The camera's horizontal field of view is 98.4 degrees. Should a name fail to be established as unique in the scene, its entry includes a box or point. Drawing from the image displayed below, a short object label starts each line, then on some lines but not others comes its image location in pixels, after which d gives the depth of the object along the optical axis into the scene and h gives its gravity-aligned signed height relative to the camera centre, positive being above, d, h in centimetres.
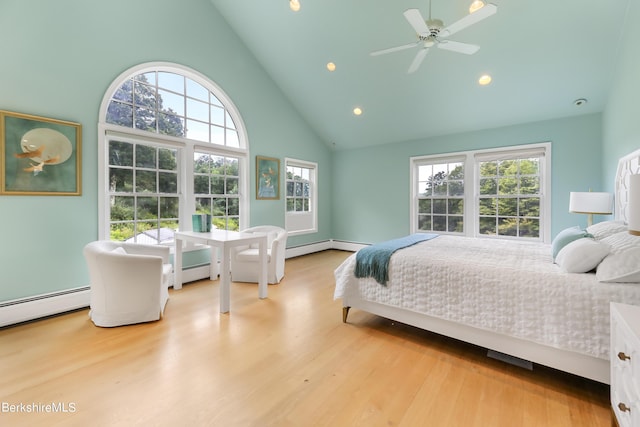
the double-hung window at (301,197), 567 +30
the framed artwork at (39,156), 256 +54
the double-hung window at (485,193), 433 +32
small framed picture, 491 +60
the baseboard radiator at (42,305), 257 -95
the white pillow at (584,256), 176 -29
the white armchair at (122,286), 251 -71
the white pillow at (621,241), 172 -20
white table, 289 -46
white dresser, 109 -67
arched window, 330 +76
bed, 163 -58
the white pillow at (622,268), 158 -33
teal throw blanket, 244 -46
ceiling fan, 221 +161
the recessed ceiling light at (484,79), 380 +183
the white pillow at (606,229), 219 -15
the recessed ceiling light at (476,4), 289 +218
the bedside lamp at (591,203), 297 +9
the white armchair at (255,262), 384 -74
